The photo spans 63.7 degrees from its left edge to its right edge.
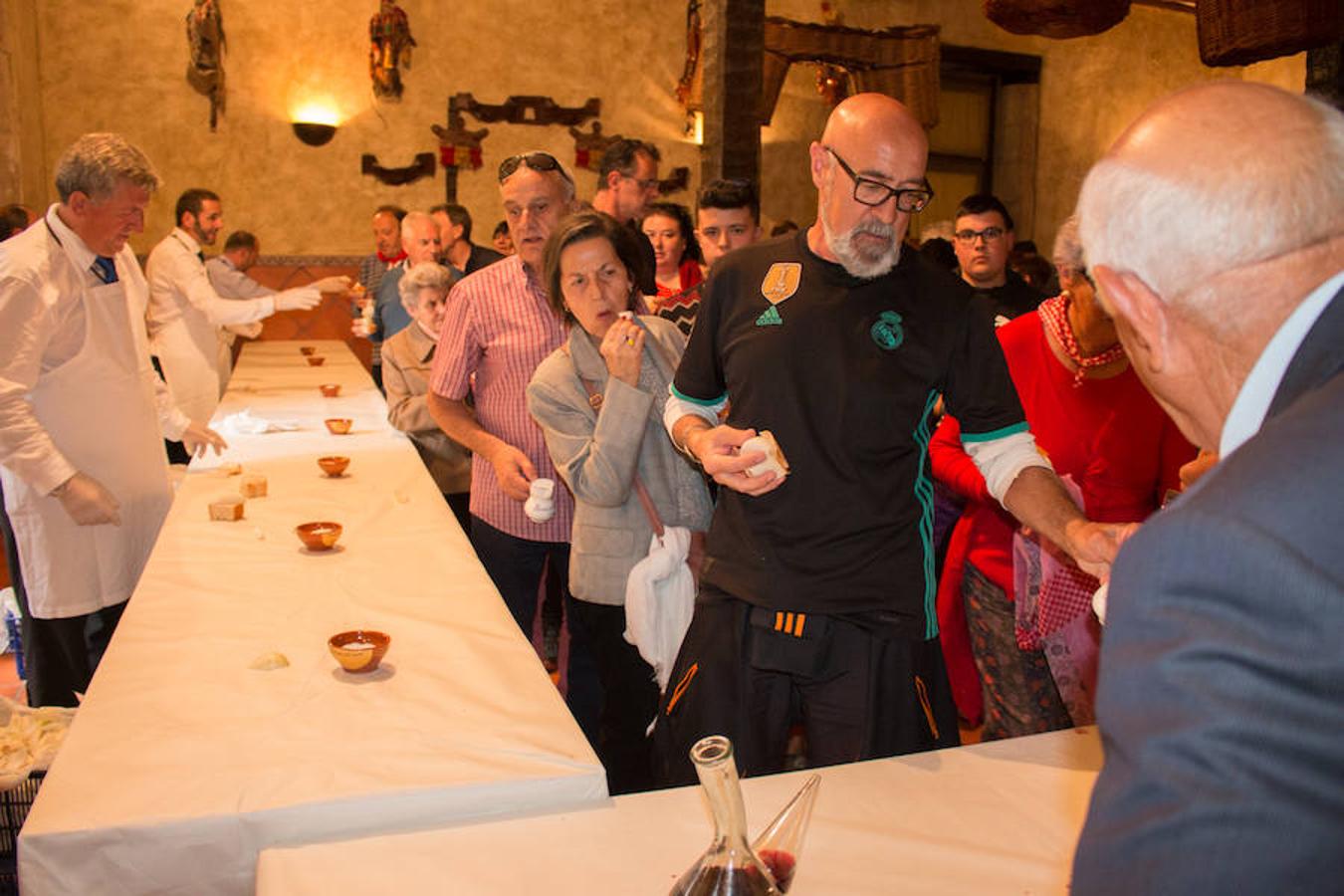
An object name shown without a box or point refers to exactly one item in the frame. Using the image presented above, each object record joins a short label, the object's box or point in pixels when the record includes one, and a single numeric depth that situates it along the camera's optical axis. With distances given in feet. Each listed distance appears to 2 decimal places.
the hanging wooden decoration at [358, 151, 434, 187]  30.53
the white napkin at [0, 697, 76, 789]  6.34
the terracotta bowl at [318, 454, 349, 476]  10.78
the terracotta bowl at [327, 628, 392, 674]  5.65
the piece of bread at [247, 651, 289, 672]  5.83
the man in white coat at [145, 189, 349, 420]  19.61
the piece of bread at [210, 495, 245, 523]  8.97
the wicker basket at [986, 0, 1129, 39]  11.75
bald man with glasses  6.23
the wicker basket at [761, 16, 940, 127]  29.86
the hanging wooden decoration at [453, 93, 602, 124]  31.12
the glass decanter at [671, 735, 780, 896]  3.44
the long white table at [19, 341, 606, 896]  4.31
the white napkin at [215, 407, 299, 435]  13.68
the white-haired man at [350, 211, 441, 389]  18.35
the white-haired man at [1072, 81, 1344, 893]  1.99
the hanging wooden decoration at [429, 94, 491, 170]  30.94
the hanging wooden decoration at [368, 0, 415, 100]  29.58
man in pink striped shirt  9.30
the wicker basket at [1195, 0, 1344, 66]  9.35
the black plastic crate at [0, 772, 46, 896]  6.25
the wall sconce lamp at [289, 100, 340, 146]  29.78
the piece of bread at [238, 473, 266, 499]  9.91
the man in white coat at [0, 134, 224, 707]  9.23
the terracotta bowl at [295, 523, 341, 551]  8.08
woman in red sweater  7.84
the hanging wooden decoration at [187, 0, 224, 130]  27.94
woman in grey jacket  8.00
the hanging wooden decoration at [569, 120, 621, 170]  32.14
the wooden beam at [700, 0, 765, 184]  15.15
